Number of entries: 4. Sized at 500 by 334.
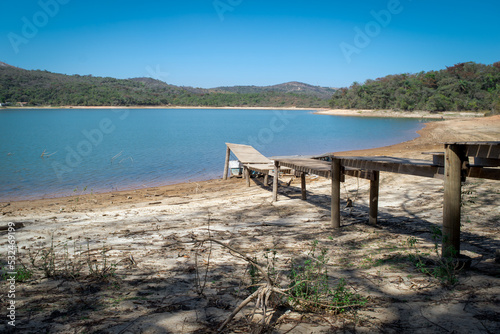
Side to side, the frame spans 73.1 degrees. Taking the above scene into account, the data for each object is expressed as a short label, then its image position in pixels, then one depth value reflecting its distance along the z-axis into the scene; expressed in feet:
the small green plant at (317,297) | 9.07
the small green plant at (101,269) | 11.64
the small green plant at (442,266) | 10.71
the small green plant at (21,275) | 11.30
